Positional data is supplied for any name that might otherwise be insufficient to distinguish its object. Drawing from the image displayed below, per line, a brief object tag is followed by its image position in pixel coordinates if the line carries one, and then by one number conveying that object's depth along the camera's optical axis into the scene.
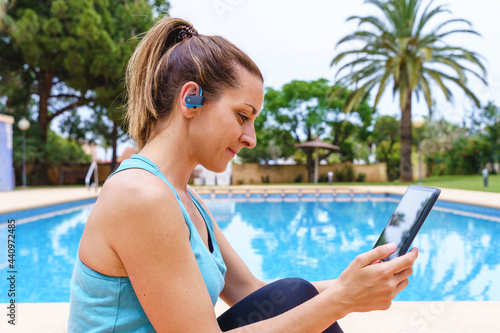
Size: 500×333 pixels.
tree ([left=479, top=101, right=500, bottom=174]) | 19.70
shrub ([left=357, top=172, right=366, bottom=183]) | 21.92
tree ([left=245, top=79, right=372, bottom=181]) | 21.41
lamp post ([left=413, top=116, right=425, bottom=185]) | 14.98
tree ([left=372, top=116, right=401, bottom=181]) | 22.02
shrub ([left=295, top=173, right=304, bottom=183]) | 22.31
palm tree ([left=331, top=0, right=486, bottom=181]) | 14.49
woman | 0.75
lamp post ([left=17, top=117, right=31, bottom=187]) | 15.12
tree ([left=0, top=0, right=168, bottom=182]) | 15.12
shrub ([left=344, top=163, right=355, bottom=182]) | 22.02
